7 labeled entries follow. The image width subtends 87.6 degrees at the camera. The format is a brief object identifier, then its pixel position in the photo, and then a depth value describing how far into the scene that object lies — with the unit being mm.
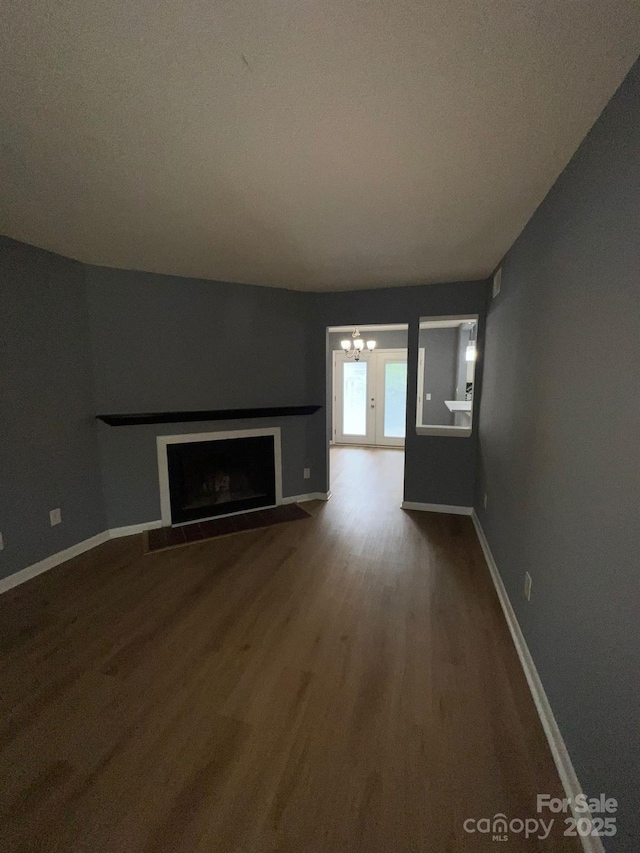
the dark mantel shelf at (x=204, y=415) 3049
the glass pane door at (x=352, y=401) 7254
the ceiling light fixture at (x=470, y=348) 5516
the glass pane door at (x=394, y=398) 6961
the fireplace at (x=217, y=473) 3393
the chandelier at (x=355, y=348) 5813
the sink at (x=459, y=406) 4070
